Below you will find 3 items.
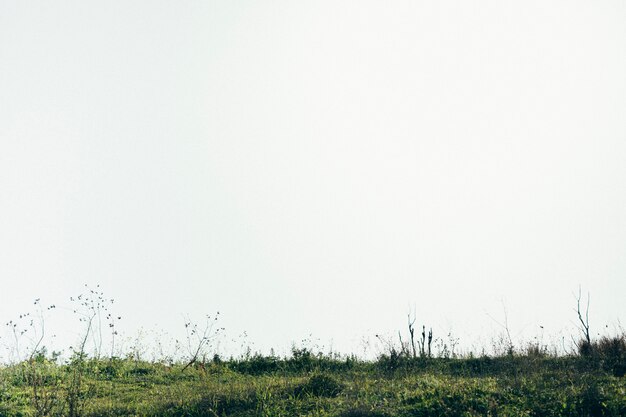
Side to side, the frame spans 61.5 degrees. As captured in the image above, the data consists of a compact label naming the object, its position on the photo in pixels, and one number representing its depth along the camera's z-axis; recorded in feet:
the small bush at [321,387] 38.63
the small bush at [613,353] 46.31
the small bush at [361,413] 32.96
